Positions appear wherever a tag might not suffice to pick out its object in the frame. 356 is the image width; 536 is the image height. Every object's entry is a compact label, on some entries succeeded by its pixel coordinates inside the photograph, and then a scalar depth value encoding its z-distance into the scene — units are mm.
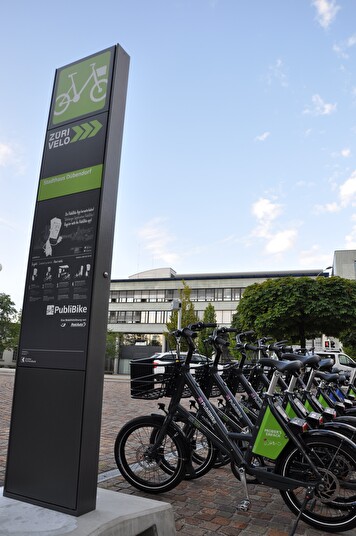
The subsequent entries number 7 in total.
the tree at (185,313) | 37884
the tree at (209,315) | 45531
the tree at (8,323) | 49000
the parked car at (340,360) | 19112
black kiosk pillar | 2887
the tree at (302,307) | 20422
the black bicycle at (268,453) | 3342
